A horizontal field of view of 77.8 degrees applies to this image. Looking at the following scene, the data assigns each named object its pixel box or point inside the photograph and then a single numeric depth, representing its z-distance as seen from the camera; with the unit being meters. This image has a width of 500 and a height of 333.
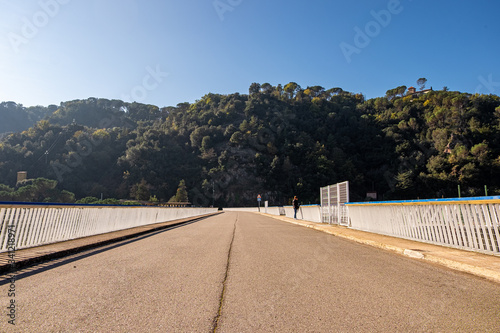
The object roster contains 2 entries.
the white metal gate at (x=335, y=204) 17.66
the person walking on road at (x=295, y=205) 26.75
